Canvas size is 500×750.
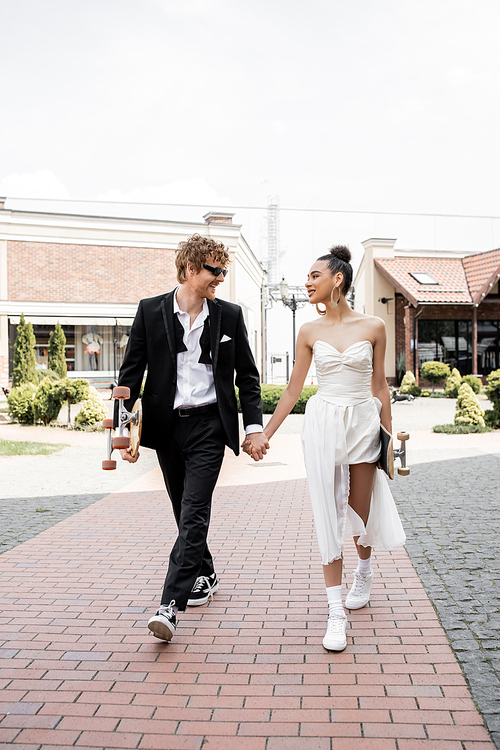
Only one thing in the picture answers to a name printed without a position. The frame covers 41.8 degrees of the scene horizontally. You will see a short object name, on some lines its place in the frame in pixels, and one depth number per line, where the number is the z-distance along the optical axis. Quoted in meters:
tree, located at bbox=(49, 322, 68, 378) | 22.27
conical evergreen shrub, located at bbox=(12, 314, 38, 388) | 20.02
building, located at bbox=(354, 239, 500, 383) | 27.52
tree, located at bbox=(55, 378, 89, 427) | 13.69
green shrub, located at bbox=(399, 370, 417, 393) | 23.50
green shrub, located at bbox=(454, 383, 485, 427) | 13.37
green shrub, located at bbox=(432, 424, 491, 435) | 12.87
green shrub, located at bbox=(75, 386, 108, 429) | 13.74
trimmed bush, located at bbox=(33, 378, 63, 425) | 14.02
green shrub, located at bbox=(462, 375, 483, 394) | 22.00
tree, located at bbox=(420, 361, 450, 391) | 25.55
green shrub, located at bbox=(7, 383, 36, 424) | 14.44
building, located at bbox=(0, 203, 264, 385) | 26.53
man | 3.30
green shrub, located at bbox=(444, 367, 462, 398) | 22.00
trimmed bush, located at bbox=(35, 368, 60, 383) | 19.28
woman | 3.25
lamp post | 21.03
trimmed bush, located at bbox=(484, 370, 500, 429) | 13.03
